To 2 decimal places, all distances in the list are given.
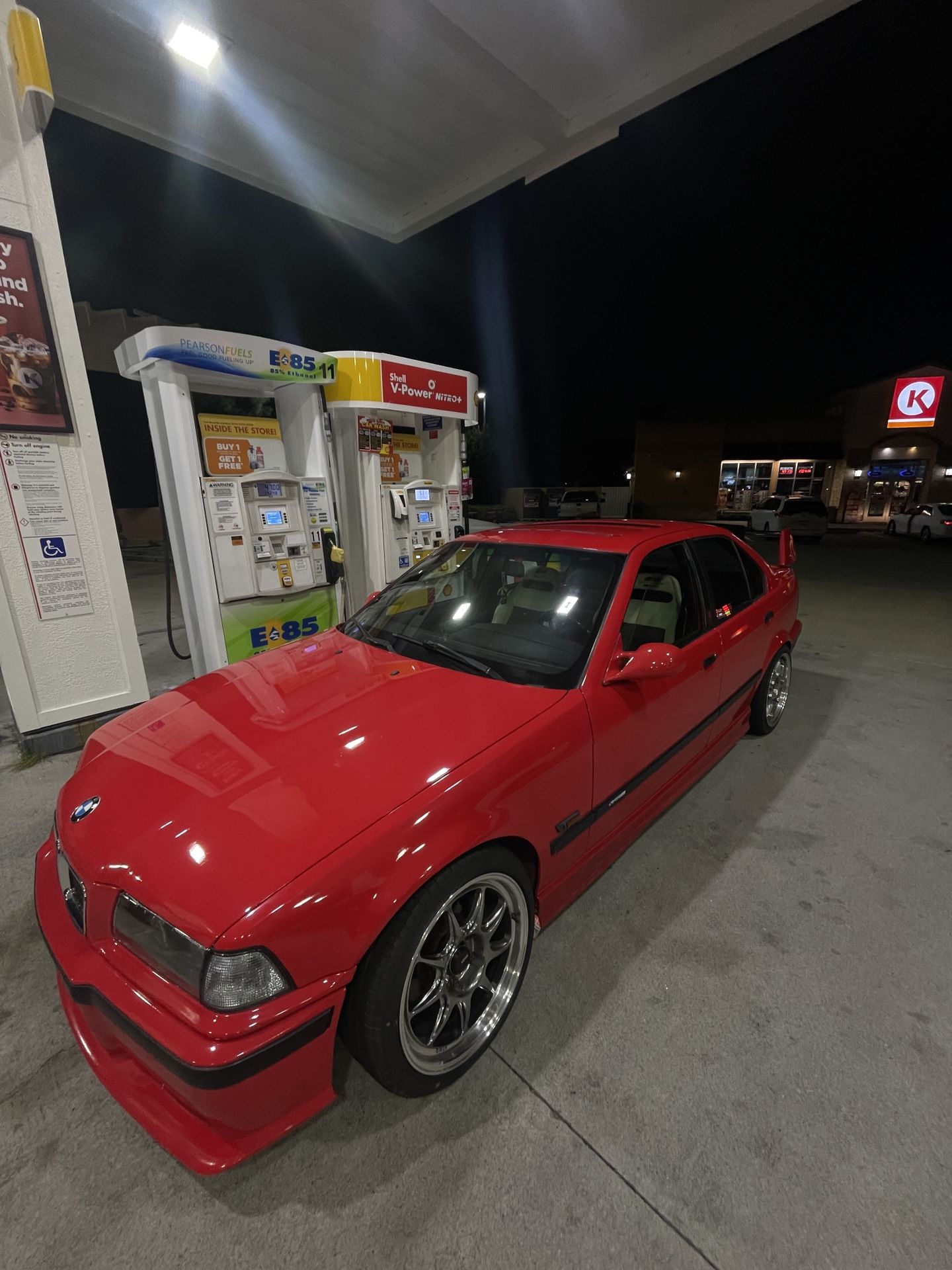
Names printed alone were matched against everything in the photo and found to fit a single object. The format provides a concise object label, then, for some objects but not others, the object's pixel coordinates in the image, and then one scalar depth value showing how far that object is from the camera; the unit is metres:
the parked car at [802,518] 15.77
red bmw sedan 1.12
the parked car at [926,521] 15.31
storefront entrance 23.22
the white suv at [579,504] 20.53
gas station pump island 3.68
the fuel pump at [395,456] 4.62
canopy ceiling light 4.20
